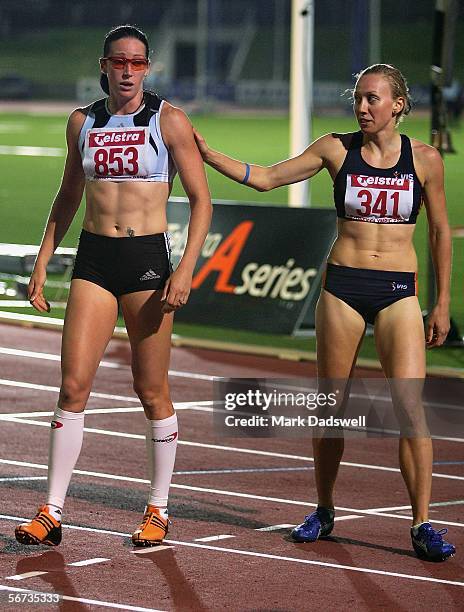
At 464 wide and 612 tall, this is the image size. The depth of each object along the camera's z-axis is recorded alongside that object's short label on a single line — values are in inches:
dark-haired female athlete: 573.9
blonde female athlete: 581.3
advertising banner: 1168.8
